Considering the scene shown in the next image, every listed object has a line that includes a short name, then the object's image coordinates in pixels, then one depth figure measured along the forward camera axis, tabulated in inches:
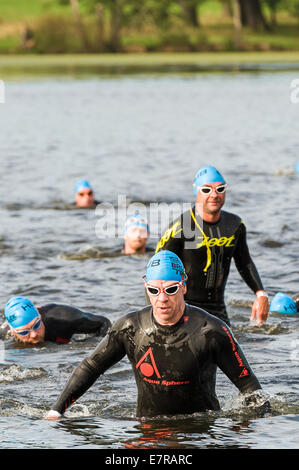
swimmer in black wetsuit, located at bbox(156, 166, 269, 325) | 444.8
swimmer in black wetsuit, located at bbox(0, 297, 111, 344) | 504.9
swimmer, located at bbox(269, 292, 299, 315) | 559.5
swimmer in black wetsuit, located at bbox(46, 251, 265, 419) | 330.0
